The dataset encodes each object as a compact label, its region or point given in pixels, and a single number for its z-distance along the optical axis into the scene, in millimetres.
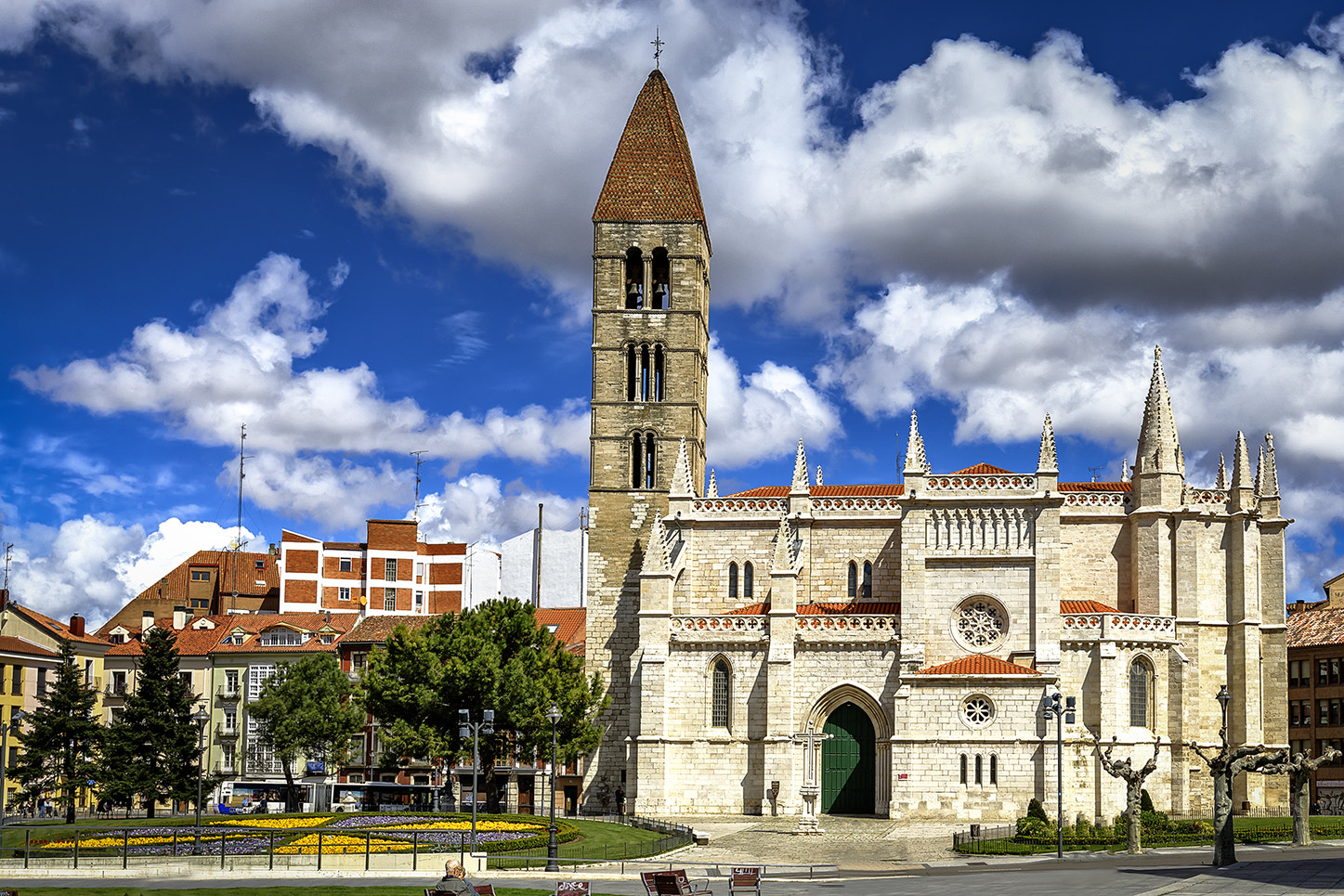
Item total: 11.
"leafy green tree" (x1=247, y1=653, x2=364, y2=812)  71812
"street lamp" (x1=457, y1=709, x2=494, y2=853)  43875
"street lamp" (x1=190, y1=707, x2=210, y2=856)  58512
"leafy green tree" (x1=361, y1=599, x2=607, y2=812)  55500
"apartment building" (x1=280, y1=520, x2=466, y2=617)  105000
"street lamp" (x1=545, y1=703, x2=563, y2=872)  39156
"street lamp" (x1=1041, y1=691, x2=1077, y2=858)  46491
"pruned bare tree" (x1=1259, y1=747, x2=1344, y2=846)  43219
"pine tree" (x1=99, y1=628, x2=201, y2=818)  59375
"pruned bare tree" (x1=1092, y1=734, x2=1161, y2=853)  42750
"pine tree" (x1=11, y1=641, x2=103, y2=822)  63031
